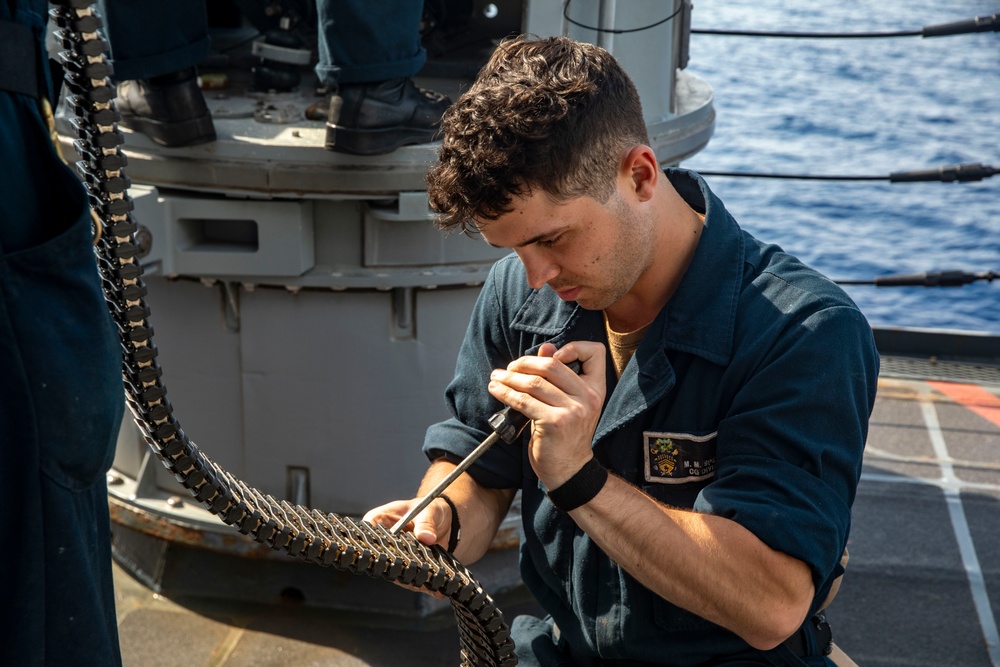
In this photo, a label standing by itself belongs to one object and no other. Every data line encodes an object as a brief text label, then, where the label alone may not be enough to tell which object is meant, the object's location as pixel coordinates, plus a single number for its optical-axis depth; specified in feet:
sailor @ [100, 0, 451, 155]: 8.87
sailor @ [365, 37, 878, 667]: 5.32
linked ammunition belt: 4.22
